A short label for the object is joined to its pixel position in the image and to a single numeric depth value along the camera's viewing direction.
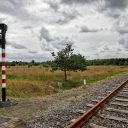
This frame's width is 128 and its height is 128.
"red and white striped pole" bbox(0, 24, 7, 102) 9.06
